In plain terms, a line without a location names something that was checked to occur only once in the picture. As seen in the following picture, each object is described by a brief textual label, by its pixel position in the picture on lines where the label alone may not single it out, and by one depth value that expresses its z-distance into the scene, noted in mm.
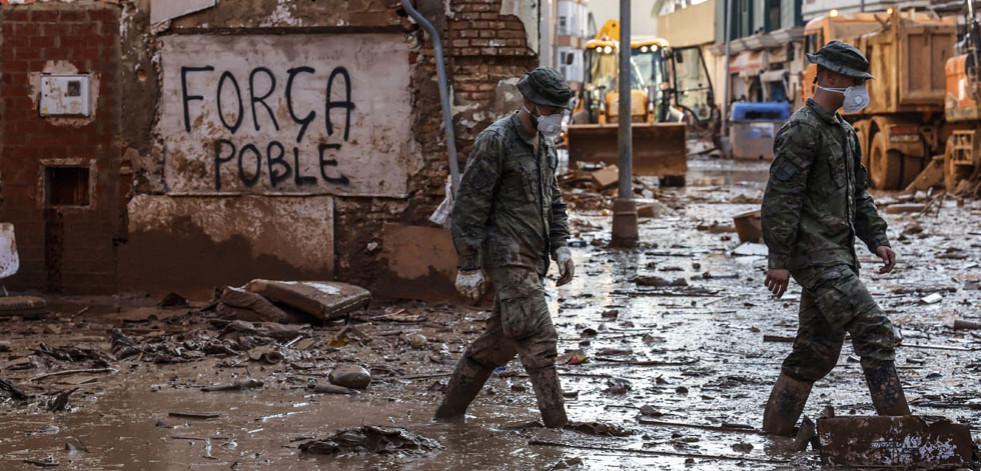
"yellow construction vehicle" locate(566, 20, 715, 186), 23938
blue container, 37094
